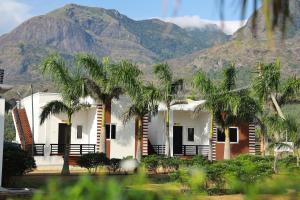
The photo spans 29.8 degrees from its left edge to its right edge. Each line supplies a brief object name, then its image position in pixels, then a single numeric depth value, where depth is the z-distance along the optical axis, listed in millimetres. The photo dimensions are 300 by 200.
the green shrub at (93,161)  24547
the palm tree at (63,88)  23438
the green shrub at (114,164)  25062
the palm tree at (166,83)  26988
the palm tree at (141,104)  25547
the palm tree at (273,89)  27422
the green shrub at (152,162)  25234
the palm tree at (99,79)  24891
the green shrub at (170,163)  24725
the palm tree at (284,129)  23797
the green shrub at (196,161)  23653
